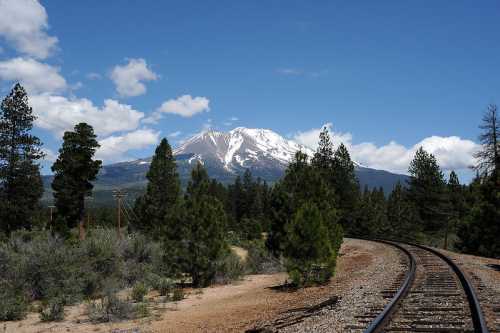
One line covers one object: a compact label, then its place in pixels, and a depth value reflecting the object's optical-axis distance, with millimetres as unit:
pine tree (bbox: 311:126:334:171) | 65500
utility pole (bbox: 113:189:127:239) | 48631
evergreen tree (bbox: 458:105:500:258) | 30547
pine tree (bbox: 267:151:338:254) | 25609
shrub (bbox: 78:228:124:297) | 21531
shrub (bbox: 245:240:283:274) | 26081
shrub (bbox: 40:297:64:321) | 14680
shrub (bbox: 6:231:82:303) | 19891
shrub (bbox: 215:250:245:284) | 21938
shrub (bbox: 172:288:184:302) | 17188
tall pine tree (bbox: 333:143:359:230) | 64250
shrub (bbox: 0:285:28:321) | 15727
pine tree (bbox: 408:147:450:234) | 62938
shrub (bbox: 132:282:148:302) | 16953
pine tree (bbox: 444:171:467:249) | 60350
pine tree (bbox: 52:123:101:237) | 42531
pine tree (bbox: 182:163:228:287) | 21438
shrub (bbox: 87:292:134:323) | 13664
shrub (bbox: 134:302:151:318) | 13930
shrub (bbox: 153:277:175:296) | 19188
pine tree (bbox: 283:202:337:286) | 16594
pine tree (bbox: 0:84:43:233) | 33438
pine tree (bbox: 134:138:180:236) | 48531
